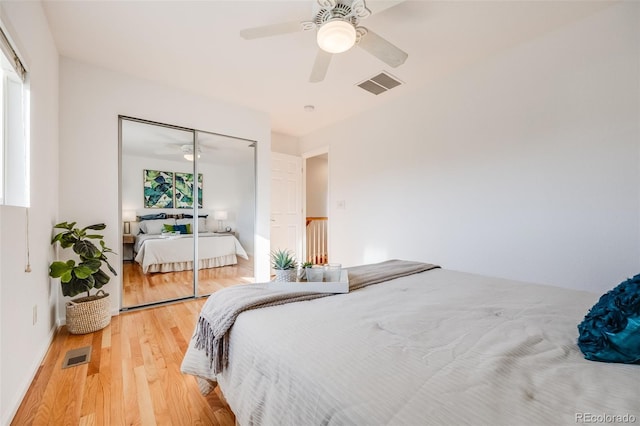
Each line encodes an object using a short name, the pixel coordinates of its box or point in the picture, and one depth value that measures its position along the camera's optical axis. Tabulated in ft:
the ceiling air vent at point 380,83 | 9.23
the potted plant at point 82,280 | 7.14
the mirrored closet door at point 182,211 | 9.57
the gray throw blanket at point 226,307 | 3.78
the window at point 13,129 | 4.84
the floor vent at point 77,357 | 6.00
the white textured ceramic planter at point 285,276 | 5.08
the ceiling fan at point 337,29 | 5.17
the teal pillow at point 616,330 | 2.50
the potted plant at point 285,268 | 5.09
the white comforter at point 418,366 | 1.98
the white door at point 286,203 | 14.69
